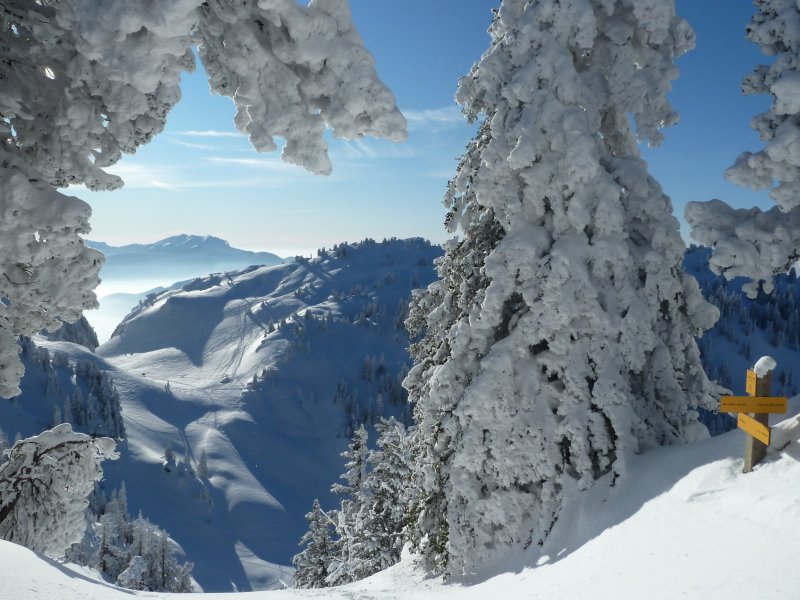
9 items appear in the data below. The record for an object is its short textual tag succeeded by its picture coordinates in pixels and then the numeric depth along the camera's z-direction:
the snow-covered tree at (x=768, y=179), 7.97
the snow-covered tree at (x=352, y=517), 21.25
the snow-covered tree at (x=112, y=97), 3.70
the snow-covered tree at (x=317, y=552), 27.58
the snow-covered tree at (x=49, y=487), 9.05
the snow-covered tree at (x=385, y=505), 20.89
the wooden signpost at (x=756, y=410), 7.41
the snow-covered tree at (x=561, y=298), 10.99
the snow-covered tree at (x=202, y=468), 125.69
